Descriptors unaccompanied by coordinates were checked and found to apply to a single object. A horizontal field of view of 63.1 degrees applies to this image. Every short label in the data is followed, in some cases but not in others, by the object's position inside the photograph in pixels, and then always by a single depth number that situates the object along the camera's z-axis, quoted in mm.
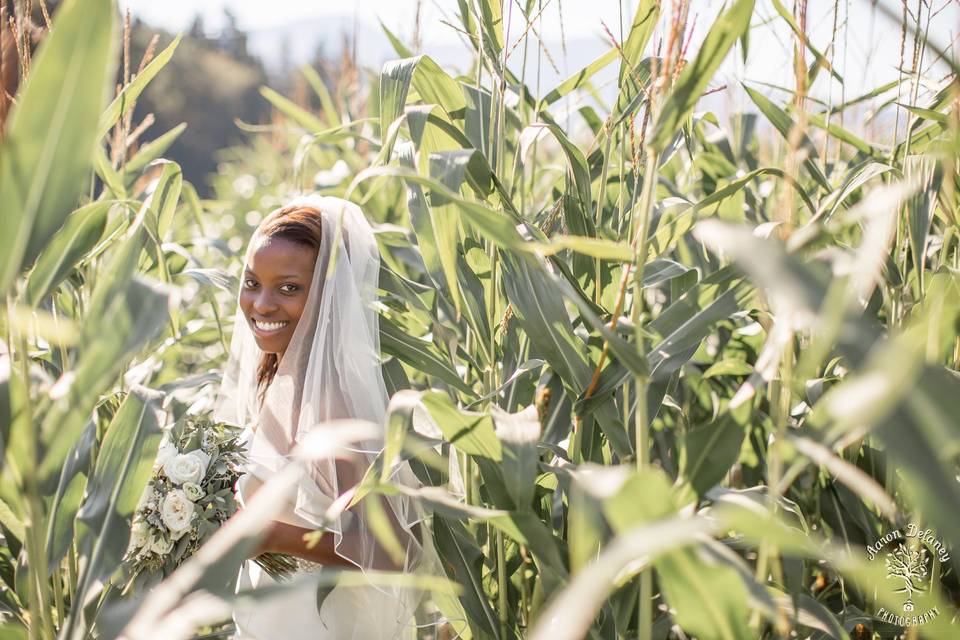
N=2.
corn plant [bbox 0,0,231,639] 624
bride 1307
